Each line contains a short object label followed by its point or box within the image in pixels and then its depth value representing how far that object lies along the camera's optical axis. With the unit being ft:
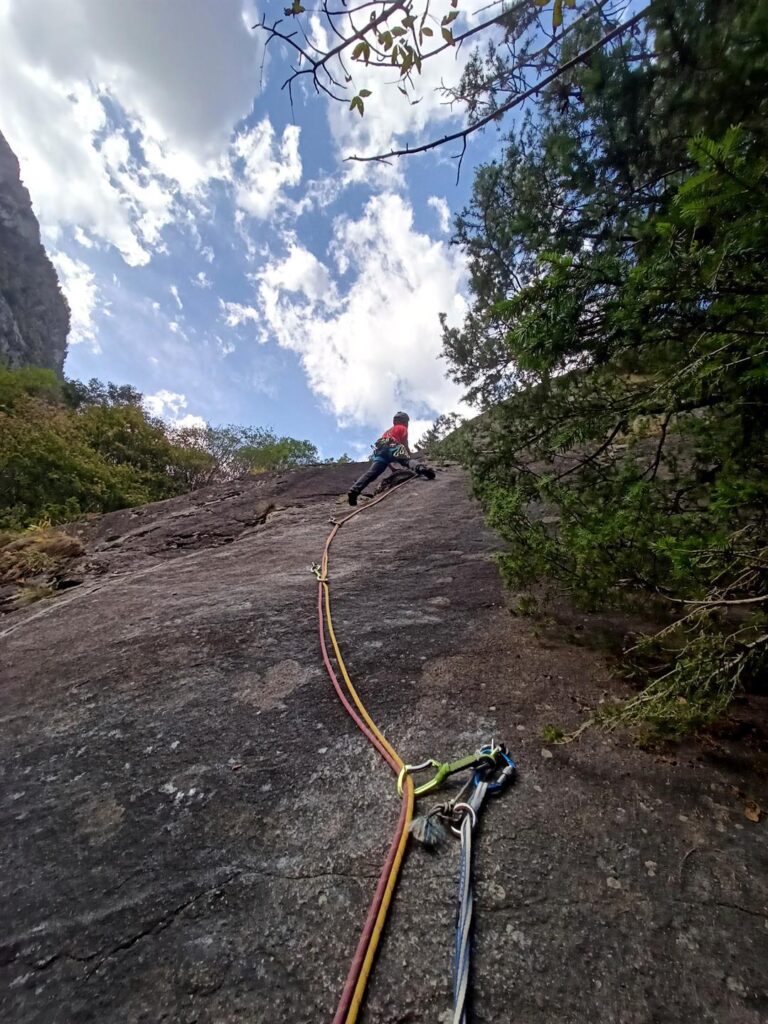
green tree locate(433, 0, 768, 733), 6.03
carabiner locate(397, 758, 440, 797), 6.52
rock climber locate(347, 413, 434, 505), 23.49
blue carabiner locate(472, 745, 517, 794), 6.37
